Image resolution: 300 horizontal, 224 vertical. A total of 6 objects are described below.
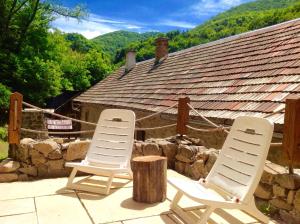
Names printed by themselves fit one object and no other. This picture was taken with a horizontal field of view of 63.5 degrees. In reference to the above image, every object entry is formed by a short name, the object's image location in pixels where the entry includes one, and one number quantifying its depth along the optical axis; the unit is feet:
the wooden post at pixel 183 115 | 14.76
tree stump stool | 10.27
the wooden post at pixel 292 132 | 8.63
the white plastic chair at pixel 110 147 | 11.40
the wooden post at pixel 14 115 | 12.61
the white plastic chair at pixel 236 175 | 7.96
